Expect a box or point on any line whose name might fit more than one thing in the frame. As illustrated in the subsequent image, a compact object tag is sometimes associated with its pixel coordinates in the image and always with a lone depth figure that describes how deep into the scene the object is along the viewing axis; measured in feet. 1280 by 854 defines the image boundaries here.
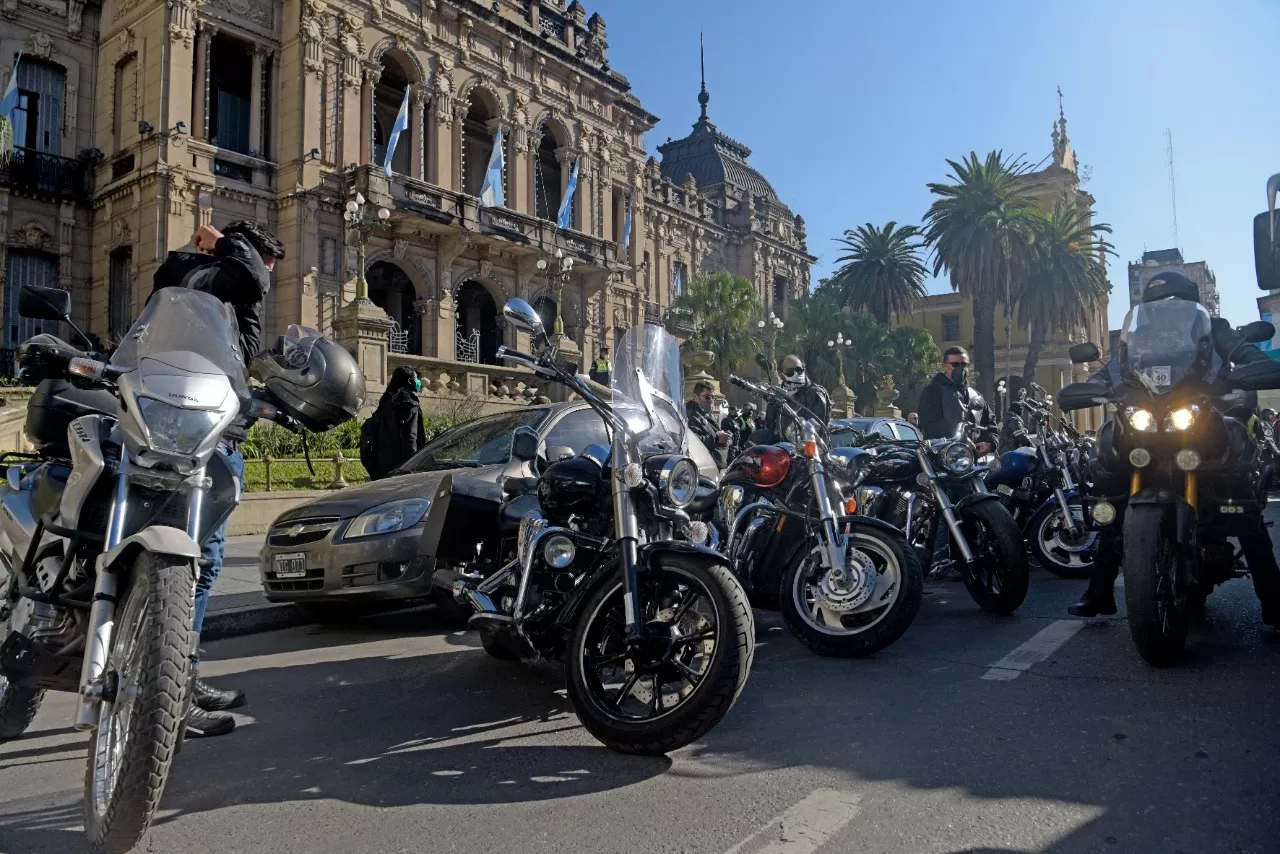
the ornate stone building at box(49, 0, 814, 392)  75.00
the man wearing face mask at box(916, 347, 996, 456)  25.13
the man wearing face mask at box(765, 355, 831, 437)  21.53
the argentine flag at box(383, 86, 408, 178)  81.71
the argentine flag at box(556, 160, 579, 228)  99.12
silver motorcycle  7.57
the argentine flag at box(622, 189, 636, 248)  112.37
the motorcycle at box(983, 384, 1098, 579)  22.63
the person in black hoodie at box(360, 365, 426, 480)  25.71
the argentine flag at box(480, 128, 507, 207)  90.89
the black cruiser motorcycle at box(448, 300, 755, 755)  9.98
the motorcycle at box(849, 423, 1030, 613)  17.16
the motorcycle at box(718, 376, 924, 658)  14.21
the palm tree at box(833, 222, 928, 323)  157.58
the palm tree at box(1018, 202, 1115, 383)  147.23
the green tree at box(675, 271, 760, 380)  123.85
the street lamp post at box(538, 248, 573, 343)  95.45
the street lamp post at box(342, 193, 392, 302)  67.12
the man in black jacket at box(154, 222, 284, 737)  11.32
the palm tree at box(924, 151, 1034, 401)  140.56
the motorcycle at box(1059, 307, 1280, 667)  12.78
